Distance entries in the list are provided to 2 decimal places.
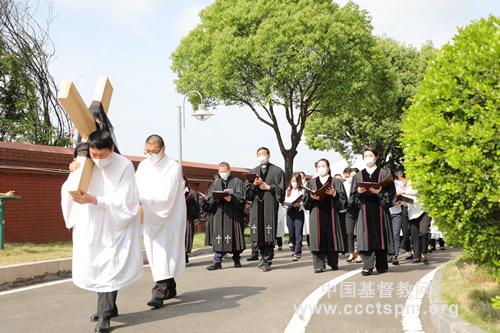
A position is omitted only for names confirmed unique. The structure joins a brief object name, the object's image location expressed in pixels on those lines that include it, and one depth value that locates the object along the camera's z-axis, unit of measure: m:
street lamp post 15.37
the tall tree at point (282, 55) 22.67
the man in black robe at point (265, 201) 9.73
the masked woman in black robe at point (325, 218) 9.42
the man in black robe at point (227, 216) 10.12
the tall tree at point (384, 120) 35.78
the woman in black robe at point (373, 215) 9.00
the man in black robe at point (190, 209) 10.68
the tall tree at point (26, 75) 19.36
